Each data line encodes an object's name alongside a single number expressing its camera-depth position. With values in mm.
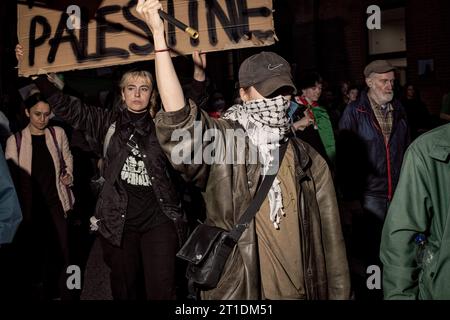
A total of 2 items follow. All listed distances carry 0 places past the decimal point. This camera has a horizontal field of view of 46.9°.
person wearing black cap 2402
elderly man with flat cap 5328
